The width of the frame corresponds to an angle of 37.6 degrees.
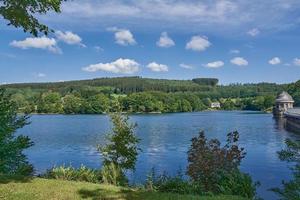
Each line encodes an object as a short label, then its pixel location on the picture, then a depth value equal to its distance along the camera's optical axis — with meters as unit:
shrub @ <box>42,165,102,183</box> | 17.96
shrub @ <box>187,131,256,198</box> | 15.00
